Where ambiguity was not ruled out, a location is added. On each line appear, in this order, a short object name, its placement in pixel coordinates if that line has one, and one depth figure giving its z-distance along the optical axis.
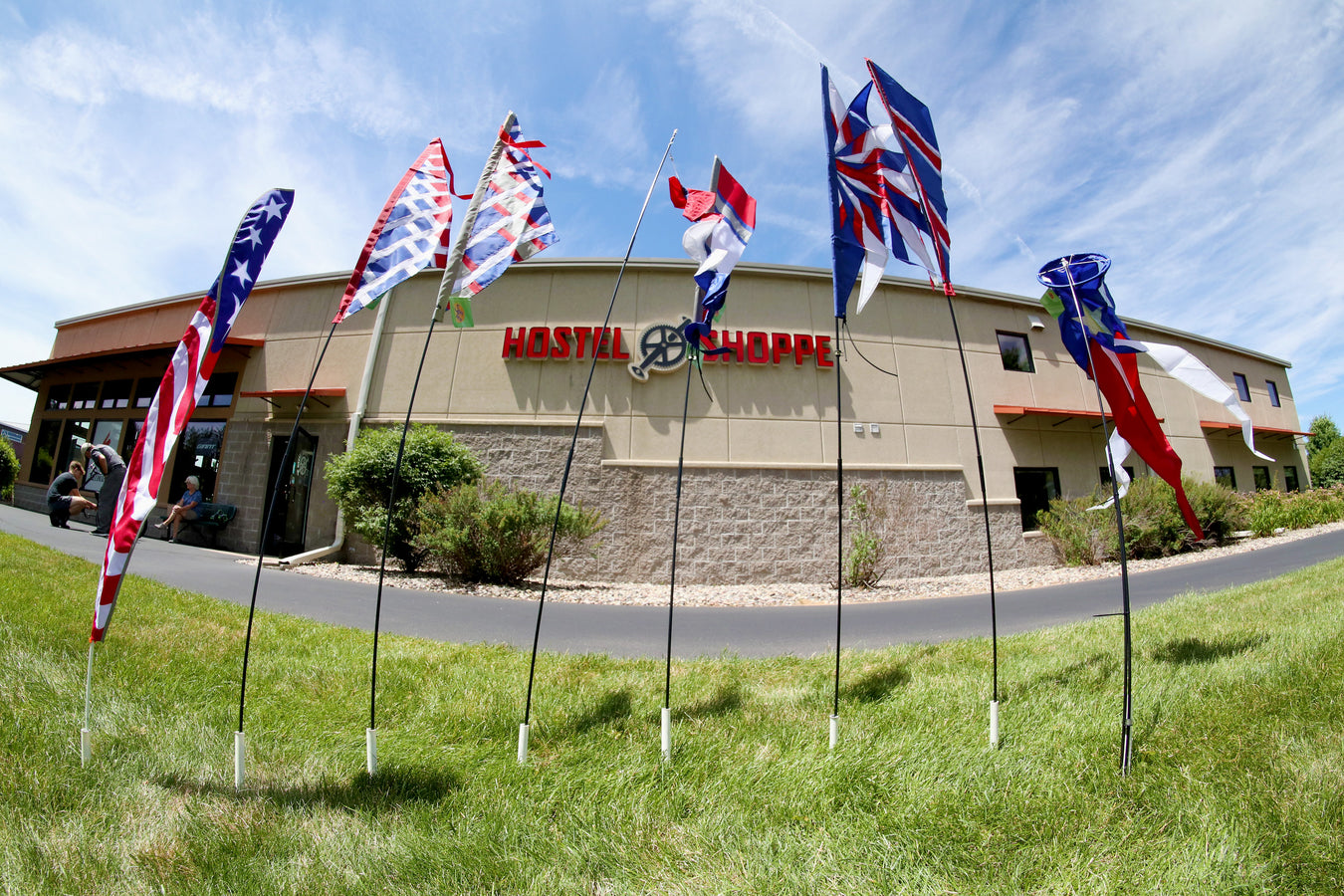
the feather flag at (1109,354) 3.57
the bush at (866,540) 10.57
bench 13.64
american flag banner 2.57
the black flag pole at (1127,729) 2.35
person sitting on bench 13.34
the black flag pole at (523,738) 2.66
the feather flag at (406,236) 2.95
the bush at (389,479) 10.30
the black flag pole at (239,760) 2.36
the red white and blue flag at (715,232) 3.42
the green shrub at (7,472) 19.81
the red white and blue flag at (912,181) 3.30
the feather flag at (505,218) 3.20
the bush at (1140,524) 12.21
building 12.31
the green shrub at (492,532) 9.22
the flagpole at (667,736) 2.69
